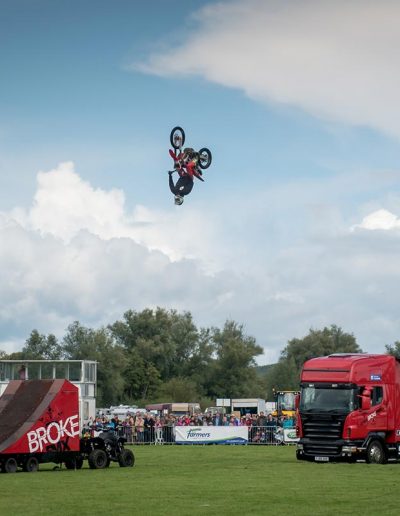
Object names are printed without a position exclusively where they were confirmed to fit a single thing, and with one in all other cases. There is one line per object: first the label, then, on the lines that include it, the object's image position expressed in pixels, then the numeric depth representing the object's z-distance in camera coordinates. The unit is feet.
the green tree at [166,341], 453.58
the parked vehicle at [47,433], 111.55
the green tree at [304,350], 456.86
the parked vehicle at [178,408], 304.65
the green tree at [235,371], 433.48
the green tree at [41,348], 446.19
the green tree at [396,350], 535.27
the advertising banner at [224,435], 183.21
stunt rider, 169.58
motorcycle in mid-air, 170.81
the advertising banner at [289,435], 180.75
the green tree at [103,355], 412.57
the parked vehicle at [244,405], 315.99
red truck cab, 117.80
